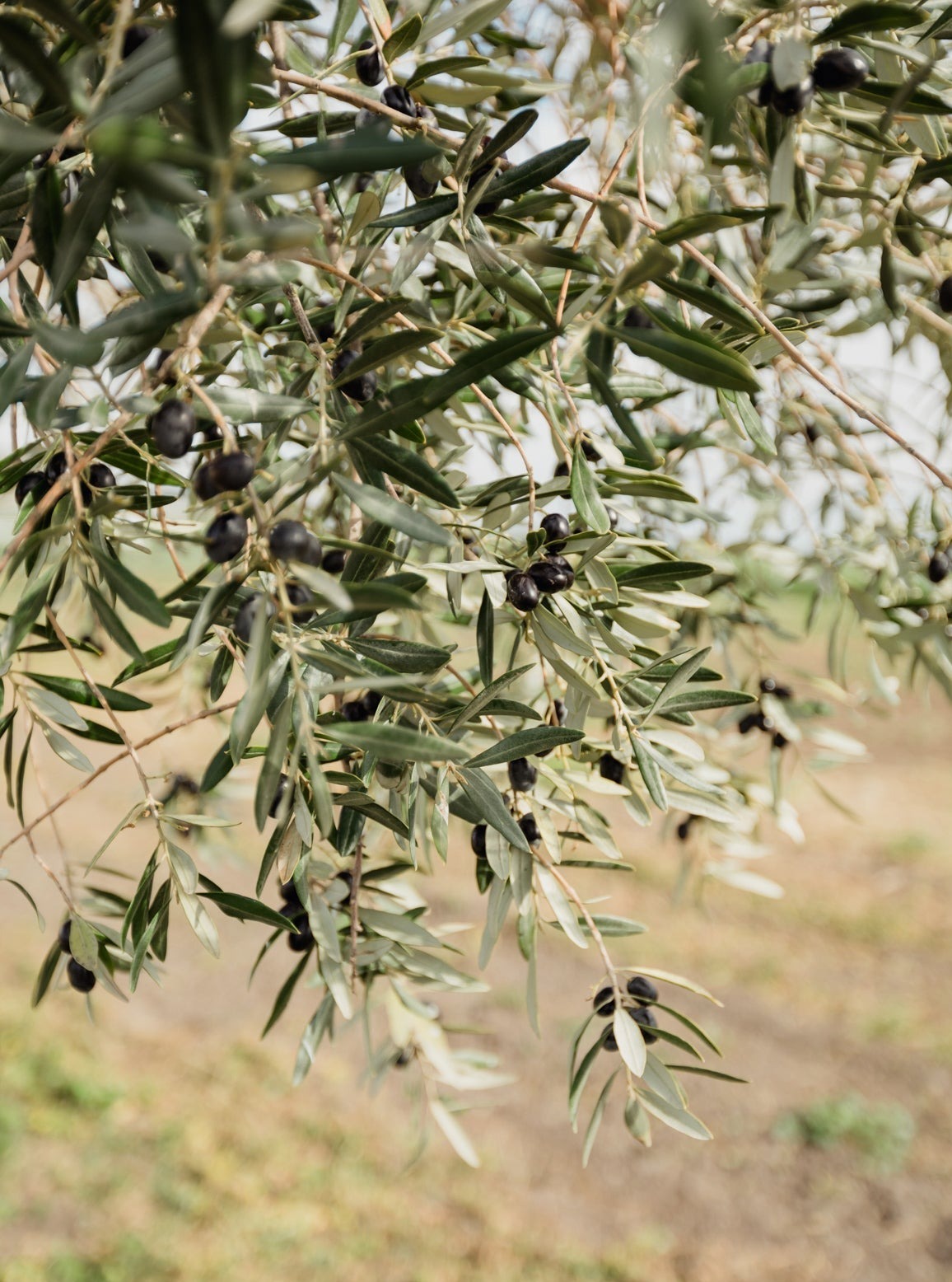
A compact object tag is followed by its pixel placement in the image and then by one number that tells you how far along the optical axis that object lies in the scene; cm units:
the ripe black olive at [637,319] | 102
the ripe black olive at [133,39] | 54
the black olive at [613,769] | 84
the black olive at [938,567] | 95
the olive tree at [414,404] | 43
